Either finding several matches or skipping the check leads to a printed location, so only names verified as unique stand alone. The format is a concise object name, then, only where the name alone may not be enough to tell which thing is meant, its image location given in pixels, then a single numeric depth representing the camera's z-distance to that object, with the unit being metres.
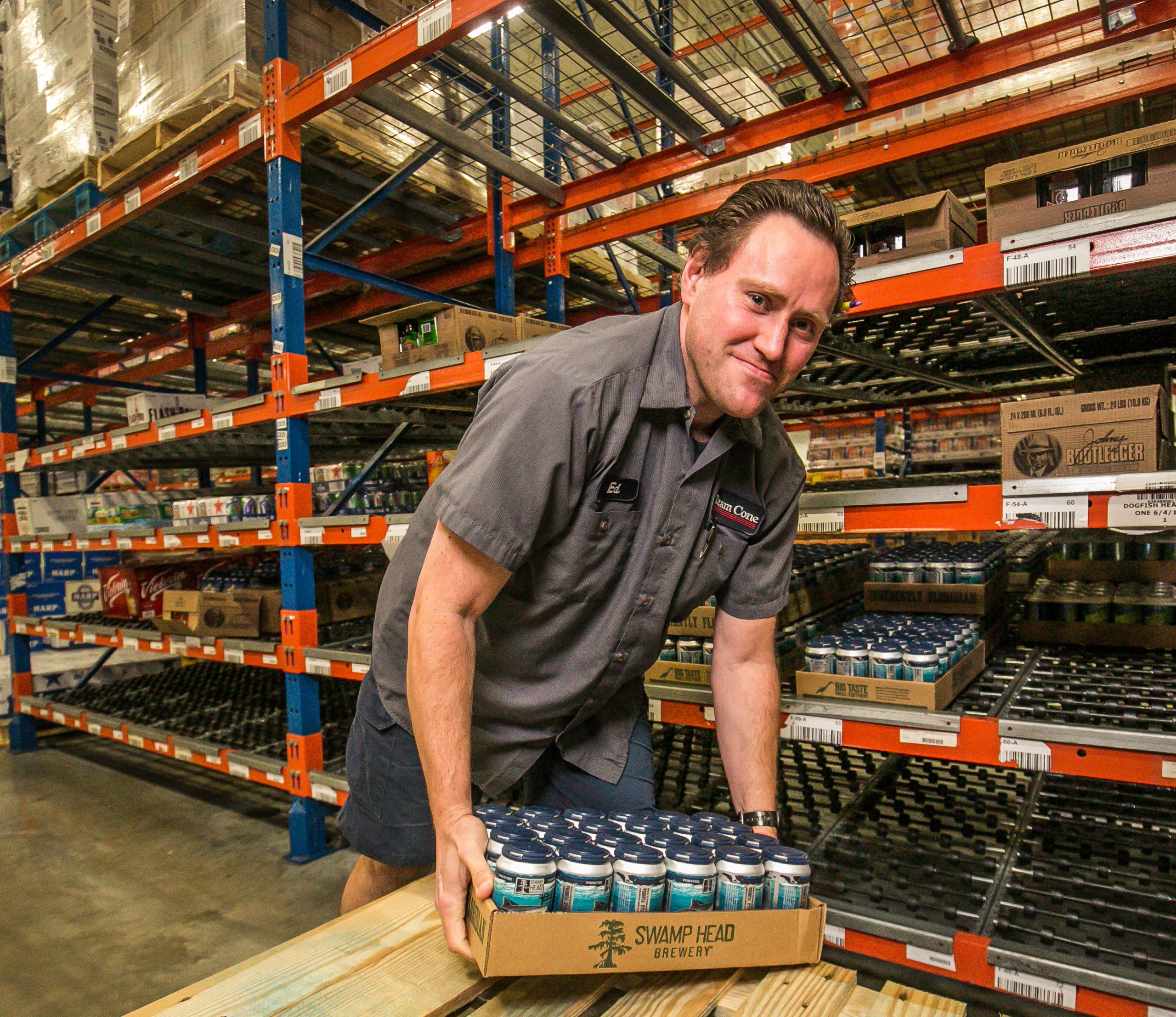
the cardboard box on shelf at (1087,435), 1.70
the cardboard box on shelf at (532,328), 2.96
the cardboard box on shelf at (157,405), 3.93
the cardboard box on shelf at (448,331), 2.72
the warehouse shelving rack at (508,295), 1.86
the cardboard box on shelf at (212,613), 3.55
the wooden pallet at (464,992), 1.01
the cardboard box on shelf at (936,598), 2.54
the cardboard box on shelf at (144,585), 4.55
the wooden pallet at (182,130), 2.95
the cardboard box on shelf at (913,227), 1.96
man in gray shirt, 1.19
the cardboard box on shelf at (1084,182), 1.63
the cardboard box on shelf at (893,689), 1.89
